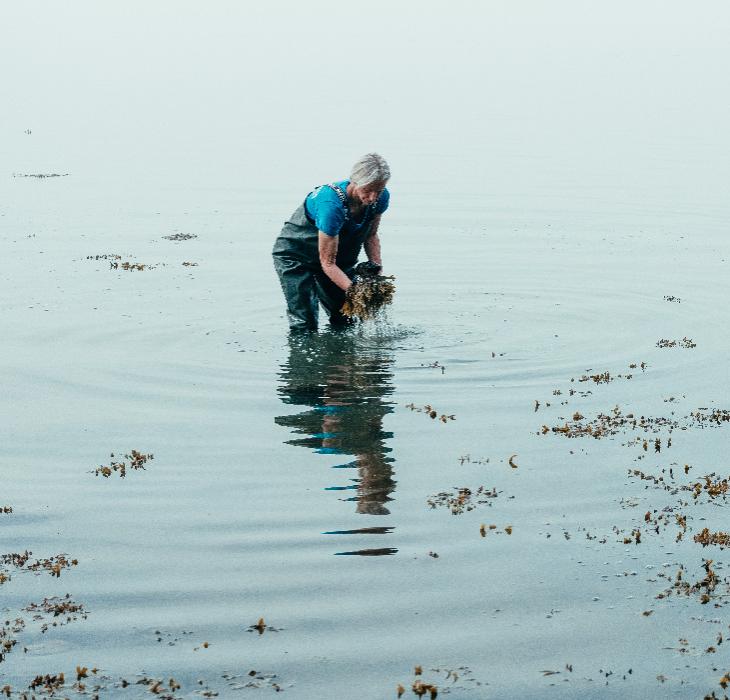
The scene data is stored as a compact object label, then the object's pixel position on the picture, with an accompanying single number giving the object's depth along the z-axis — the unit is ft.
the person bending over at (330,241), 44.20
